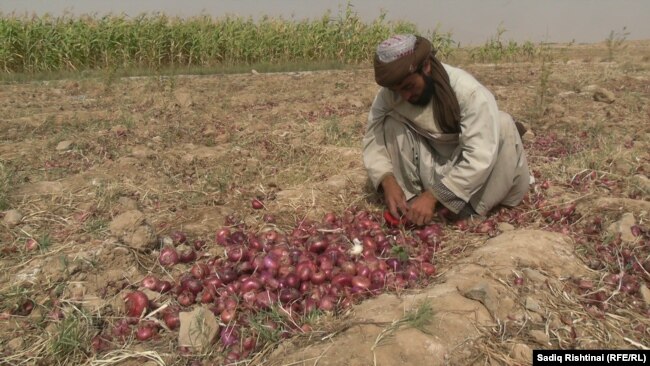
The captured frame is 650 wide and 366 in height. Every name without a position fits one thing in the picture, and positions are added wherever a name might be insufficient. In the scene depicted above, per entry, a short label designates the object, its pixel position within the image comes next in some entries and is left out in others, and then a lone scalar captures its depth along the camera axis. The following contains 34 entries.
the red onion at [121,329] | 2.25
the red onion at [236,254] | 2.71
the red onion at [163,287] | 2.52
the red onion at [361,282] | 2.49
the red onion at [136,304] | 2.35
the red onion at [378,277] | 2.52
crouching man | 2.74
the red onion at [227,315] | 2.27
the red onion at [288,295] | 2.38
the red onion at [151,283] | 2.51
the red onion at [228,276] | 2.56
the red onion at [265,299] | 2.34
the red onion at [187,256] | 2.80
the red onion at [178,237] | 2.95
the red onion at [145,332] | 2.24
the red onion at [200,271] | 2.62
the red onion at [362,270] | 2.58
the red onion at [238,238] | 2.93
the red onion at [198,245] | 2.95
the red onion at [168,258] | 2.76
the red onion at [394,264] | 2.67
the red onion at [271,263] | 2.59
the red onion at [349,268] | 2.60
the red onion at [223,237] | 2.96
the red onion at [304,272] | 2.52
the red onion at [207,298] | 2.45
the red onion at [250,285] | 2.45
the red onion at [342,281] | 2.50
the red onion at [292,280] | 2.48
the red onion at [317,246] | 2.81
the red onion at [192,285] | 2.49
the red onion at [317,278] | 2.53
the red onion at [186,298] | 2.44
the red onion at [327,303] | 2.34
